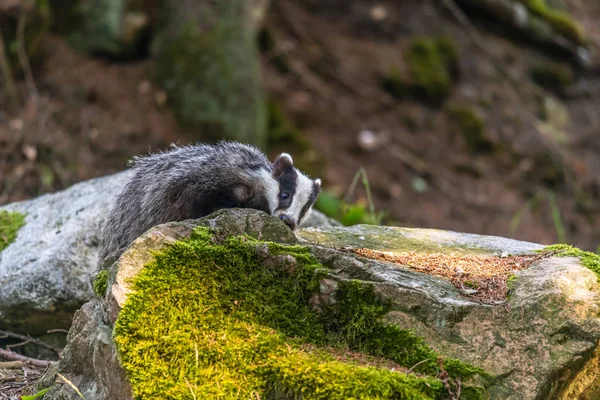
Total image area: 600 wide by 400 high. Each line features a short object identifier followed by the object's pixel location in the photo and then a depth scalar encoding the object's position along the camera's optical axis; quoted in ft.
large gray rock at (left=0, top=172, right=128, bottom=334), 38.73
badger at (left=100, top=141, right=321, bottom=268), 36.65
